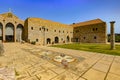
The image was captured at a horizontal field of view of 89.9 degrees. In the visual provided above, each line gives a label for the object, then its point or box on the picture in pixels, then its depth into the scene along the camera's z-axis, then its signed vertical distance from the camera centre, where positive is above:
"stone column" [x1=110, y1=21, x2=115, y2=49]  8.76 +0.49
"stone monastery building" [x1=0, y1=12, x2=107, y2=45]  16.96 +2.85
